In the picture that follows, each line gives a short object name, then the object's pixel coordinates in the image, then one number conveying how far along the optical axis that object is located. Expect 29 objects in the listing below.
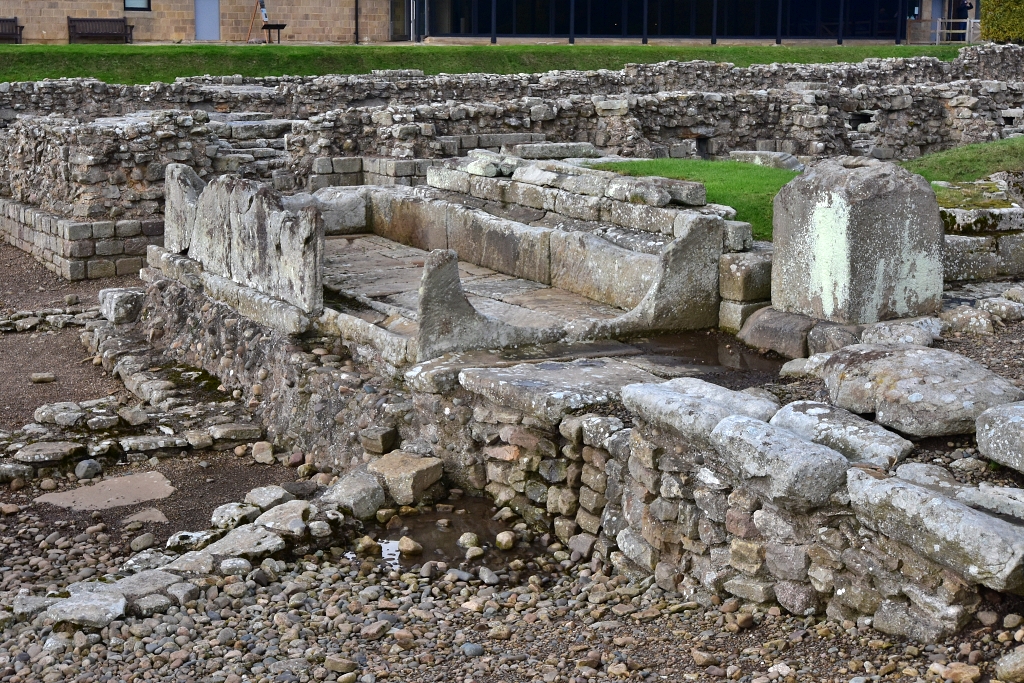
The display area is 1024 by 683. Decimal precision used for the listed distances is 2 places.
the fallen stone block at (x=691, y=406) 4.81
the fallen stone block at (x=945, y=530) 3.71
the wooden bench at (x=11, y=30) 28.61
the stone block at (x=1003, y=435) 4.20
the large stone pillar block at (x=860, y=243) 6.39
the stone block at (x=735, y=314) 7.12
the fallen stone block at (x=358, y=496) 6.06
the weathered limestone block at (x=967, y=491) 3.96
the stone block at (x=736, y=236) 7.26
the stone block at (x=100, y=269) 13.48
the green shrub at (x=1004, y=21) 32.22
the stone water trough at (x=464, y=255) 7.01
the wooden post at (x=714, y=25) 33.94
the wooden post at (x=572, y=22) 31.99
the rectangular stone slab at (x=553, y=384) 5.71
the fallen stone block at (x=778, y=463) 4.28
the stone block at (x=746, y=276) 7.10
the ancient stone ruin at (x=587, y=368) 4.36
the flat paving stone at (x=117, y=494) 6.69
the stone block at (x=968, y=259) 7.54
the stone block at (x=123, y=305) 10.43
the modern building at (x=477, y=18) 31.62
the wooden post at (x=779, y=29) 34.19
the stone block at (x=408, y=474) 6.17
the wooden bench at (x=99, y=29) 29.80
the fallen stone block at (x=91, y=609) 4.94
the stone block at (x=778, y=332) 6.59
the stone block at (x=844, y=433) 4.52
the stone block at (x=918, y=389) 4.71
